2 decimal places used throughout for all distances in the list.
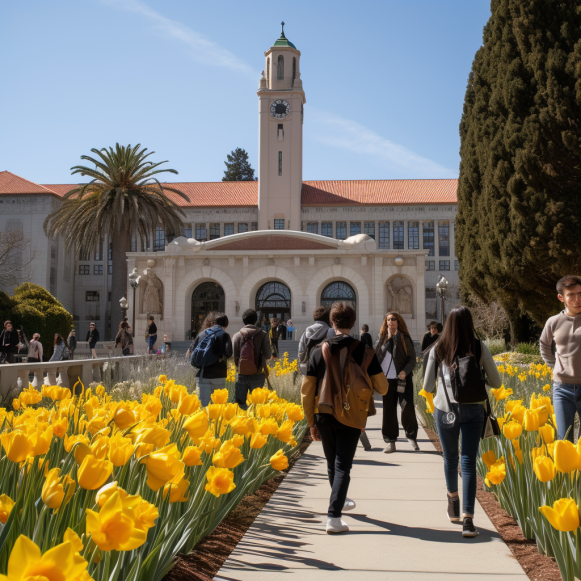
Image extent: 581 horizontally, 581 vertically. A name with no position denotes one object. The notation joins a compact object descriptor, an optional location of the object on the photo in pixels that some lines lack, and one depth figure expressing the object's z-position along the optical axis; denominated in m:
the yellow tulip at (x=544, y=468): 3.11
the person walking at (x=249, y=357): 8.29
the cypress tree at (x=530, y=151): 17.25
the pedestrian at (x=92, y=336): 25.98
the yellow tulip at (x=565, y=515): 2.37
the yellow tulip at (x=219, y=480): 3.29
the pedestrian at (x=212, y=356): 8.20
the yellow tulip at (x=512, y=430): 4.18
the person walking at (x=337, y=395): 4.67
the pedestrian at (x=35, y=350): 18.16
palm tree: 35.69
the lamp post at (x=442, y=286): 27.33
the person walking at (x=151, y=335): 23.77
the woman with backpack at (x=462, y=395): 4.76
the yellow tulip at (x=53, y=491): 2.26
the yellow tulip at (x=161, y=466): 2.37
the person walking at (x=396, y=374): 8.60
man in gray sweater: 5.64
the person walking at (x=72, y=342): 25.00
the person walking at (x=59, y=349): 18.45
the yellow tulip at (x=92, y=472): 2.22
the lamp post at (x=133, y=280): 30.05
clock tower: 55.12
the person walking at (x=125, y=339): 21.00
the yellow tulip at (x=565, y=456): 2.99
